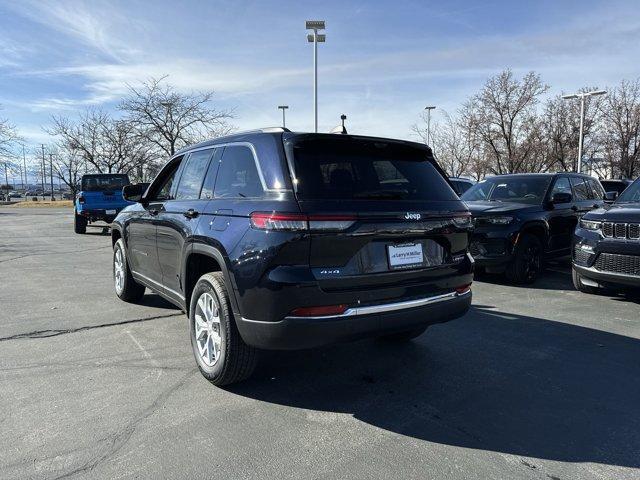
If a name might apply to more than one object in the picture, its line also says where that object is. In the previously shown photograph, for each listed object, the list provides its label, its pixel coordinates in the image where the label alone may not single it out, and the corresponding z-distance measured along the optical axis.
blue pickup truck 17.14
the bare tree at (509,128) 28.38
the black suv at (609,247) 5.99
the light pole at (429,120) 33.70
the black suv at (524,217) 7.62
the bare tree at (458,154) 32.22
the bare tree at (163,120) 27.69
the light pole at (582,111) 25.01
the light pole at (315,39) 19.58
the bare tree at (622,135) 30.22
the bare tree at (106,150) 39.31
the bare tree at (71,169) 43.30
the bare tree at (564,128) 30.03
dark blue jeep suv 3.04
